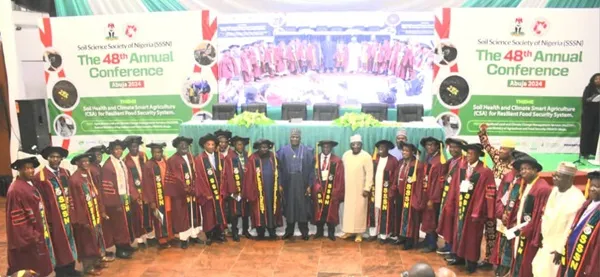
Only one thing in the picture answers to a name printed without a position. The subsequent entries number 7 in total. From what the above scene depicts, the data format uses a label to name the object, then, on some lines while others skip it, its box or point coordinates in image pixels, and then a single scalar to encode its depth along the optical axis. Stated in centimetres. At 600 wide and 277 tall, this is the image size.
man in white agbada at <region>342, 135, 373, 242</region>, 681
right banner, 891
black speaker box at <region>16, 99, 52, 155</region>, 929
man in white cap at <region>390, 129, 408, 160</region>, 683
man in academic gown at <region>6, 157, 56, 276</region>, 503
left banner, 955
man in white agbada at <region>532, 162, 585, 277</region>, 443
